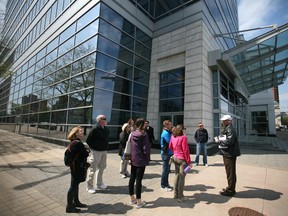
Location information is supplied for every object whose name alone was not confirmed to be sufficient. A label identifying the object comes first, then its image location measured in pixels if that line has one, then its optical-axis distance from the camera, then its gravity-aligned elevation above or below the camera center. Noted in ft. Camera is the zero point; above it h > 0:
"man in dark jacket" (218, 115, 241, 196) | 13.94 -2.16
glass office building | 34.55 +14.34
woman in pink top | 12.83 -2.55
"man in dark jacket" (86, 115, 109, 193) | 14.40 -2.31
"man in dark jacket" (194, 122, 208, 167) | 24.09 -2.09
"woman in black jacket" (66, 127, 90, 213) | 11.03 -3.00
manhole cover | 11.03 -5.61
